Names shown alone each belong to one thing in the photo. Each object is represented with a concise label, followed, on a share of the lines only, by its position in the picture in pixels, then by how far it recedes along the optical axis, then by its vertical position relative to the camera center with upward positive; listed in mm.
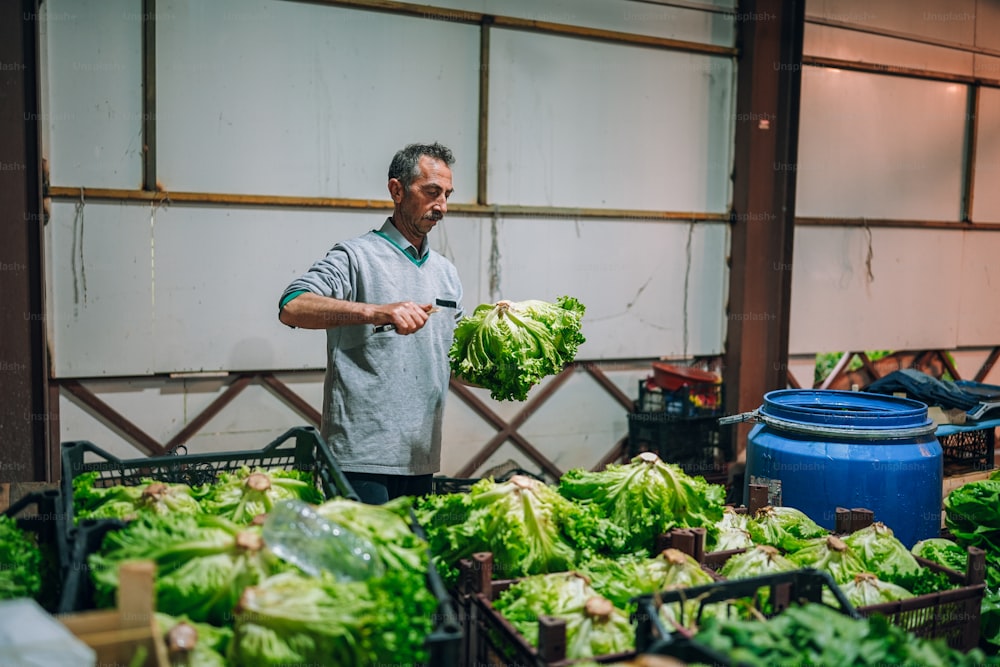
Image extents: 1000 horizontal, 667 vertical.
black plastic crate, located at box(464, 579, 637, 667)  1772 -844
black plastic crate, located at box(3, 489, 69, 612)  2096 -708
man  3193 -348
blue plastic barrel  3355 -771
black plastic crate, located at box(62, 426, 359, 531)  2500 -625
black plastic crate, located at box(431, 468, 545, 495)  4598 -1229
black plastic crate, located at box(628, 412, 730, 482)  6516 -1319
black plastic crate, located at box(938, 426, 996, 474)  6357 -1292
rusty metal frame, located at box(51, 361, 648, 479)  5301 -1014
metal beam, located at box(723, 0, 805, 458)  6938 +615
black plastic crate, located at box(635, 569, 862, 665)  1783 -744
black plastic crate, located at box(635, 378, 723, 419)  6539 -1008
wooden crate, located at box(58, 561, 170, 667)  1467 -653
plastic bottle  1793 -605
